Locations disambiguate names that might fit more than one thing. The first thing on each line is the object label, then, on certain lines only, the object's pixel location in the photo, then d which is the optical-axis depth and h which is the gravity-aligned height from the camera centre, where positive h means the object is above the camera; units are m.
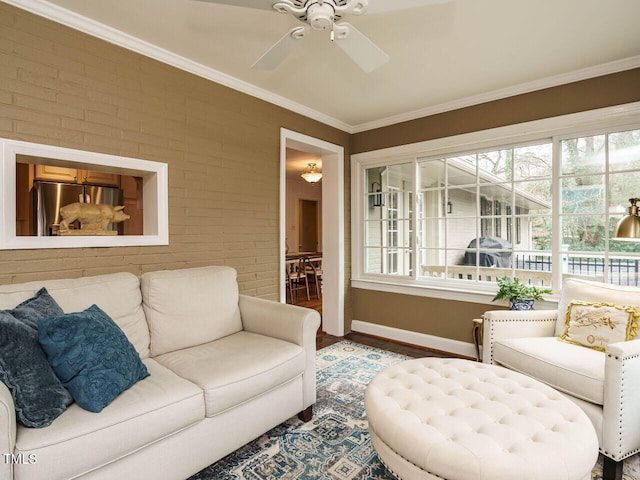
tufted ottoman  1.21 -0.76
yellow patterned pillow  2.14 -0.55
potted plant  2.92 -0.47
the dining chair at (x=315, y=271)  6.90 -0.62
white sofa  1.29 -0.71
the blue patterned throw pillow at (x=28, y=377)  1.28 -0.53
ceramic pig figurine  2.24 +0.17
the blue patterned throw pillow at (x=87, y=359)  1.45 -0.52
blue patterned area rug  1.81 -1.22
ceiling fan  1.56 +1.07
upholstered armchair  1.74 -0.70
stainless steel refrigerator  2.68 +0.36
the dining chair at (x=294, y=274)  6.44 -0.65
